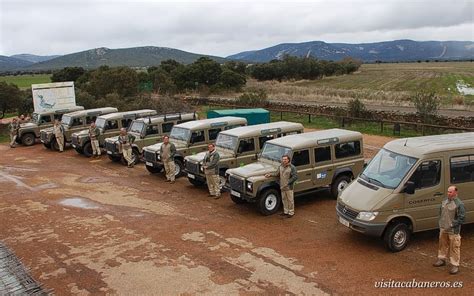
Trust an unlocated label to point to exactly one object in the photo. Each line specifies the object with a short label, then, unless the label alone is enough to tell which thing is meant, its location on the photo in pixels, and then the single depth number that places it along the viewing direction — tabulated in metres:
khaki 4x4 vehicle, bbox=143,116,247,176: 16.92
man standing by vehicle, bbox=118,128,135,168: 19.06
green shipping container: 22.97
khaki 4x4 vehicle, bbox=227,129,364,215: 12.27
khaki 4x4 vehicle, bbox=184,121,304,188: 14.67
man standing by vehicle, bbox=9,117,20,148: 25.83
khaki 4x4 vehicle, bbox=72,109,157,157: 21.70
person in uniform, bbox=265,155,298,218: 11.88
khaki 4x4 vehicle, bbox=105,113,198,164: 19.33
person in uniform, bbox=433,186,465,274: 8.37
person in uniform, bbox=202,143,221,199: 14.07
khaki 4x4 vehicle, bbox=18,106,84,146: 25.92
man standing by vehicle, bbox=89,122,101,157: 21.39
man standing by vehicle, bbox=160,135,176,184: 16.19
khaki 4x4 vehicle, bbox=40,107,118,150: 23.81
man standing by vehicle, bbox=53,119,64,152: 23.48
